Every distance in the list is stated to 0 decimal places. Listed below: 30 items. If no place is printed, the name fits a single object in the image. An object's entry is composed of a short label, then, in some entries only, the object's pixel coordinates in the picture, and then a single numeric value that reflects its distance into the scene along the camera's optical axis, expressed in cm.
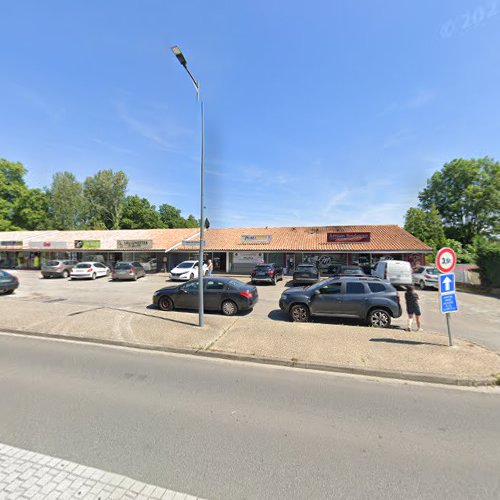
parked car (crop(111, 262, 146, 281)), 2055
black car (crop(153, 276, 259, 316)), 949
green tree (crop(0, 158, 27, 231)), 4162
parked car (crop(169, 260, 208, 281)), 1966
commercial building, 2361
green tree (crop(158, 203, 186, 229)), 6184
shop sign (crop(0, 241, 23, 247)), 3033
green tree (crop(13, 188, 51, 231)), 4331
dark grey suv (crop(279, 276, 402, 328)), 805
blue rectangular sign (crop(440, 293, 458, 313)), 611
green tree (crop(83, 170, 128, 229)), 4925
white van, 1514
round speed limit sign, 605
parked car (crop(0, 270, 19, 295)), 1338
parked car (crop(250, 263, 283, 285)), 1862
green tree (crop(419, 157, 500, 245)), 3517
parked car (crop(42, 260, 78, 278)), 2191
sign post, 606
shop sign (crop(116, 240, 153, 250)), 2662
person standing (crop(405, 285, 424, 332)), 772
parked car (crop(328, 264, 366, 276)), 1642
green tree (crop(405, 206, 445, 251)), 3641
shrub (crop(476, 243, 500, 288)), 1570
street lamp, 733
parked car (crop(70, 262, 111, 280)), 2067
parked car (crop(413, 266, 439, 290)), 1667
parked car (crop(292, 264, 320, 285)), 1722
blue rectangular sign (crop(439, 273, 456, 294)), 614
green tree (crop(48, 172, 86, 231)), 4638
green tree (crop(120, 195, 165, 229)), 5228
